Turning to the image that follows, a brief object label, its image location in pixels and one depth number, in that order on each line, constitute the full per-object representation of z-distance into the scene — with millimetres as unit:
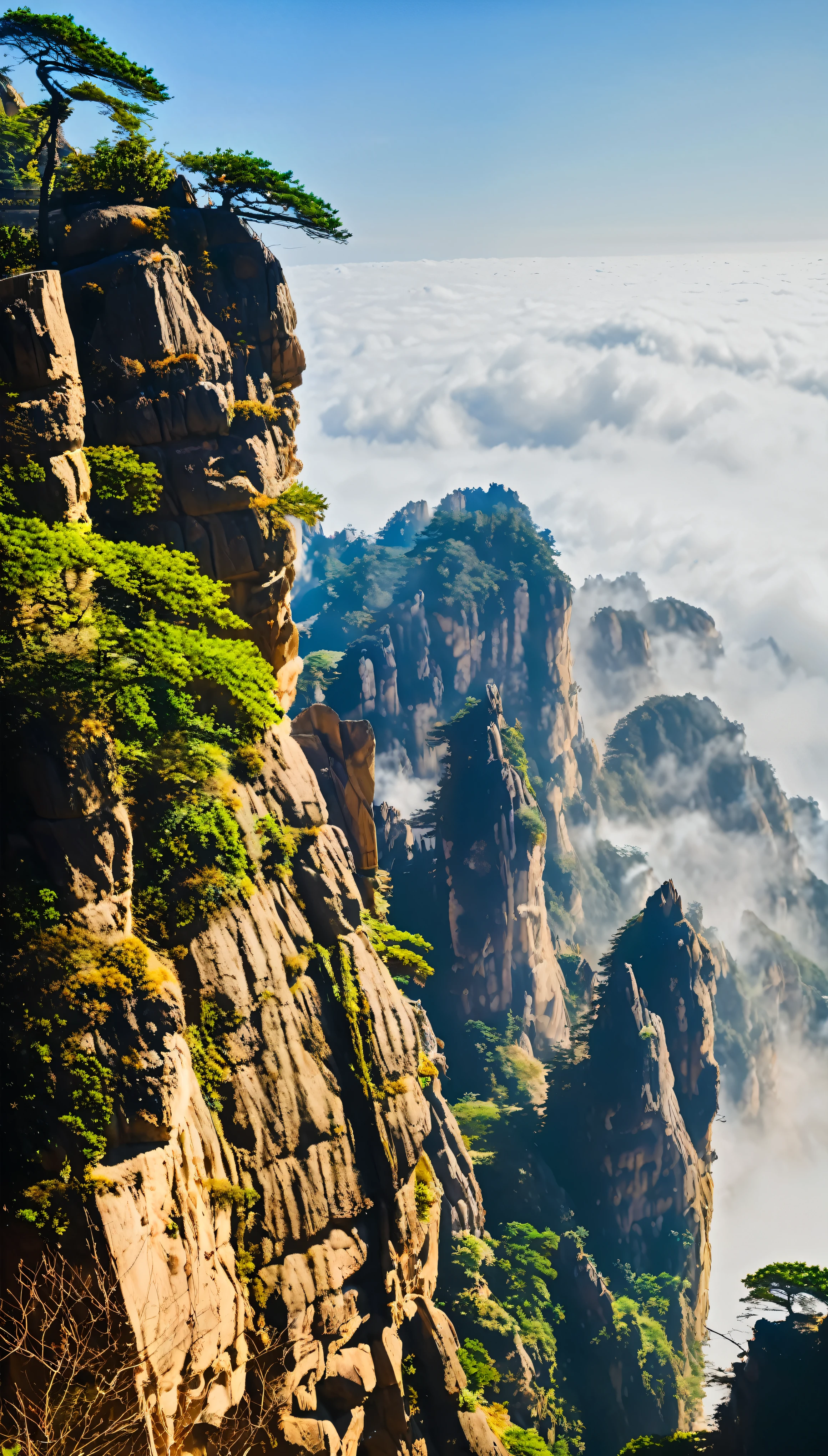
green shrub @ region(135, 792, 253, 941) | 21672
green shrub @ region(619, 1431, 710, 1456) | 40844
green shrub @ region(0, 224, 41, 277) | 26719
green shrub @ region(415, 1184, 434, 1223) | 28297
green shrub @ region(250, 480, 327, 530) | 28500
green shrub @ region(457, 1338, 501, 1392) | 38938
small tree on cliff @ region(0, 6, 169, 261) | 26656
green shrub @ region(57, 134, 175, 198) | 28703
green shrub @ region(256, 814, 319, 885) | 25672
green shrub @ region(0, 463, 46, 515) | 21406
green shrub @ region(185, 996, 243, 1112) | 21203
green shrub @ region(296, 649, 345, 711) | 113812
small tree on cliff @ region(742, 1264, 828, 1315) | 39906
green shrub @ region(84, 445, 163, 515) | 25109
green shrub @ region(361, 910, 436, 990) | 38312
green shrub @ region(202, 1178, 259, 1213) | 20453
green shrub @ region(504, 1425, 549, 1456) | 38000
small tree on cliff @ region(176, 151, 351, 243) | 30531
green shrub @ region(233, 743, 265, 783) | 26172
